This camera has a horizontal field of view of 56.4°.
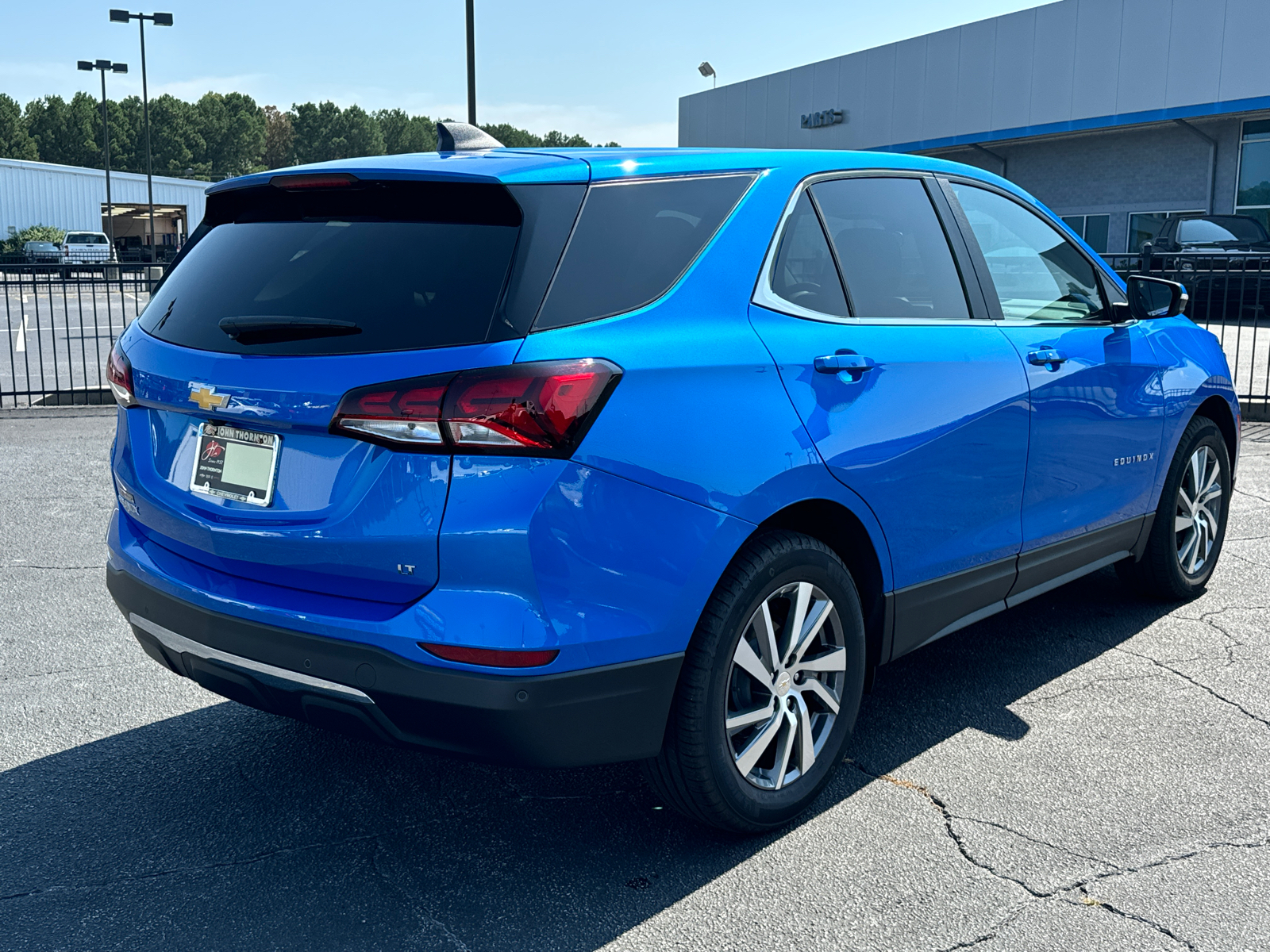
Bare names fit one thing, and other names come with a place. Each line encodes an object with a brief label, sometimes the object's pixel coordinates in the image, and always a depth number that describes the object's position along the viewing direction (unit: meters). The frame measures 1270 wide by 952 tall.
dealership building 29.22
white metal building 66.19
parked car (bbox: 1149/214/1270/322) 18.22
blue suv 2.55
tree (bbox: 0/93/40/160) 121.81
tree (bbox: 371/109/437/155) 176.38
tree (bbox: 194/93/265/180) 142.88
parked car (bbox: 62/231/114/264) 49.43
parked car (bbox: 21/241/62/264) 45.42
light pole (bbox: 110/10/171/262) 44.41
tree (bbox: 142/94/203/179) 135.88
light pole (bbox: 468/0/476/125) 19.00
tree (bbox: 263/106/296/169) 159.50
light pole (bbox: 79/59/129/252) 50.47
